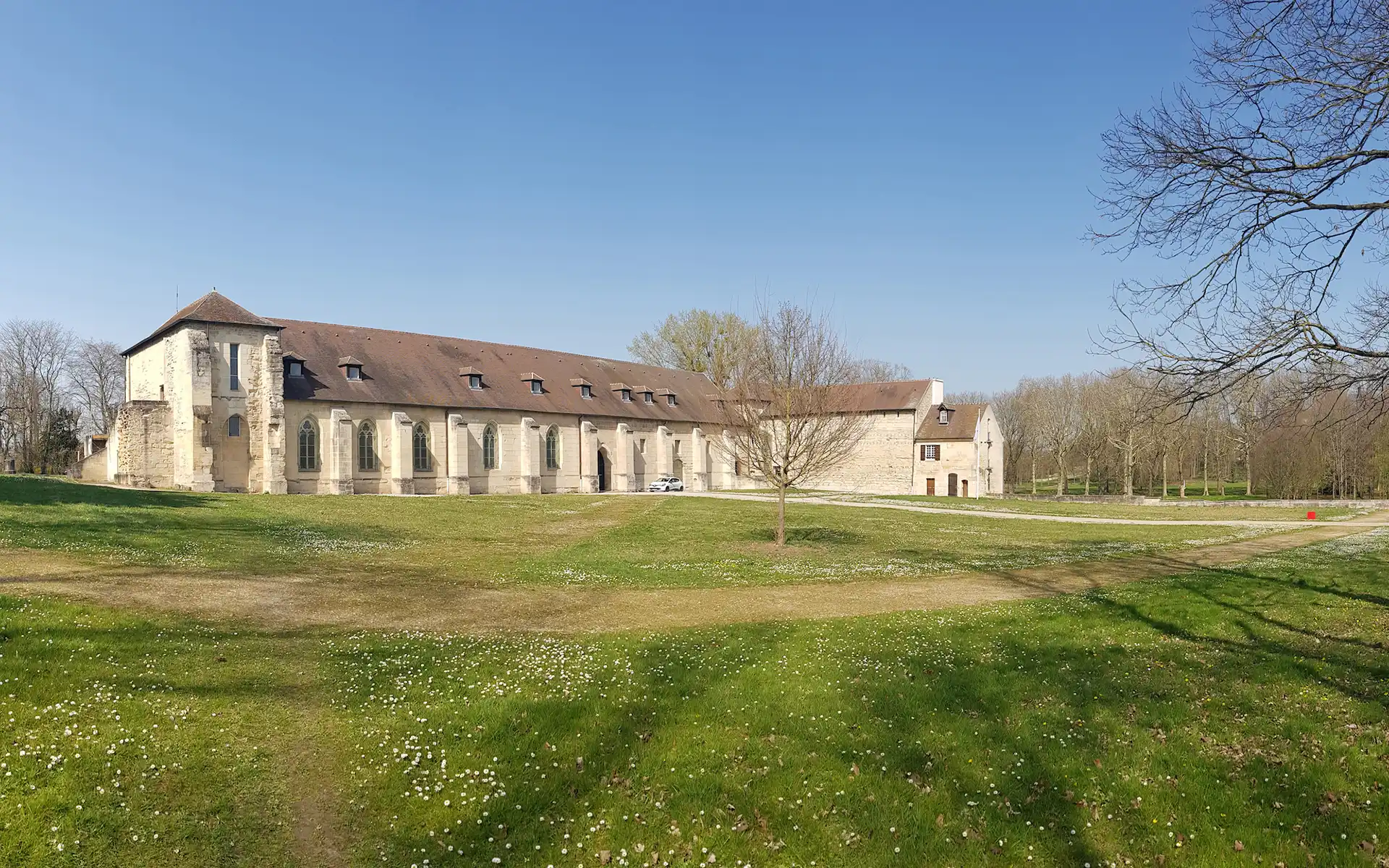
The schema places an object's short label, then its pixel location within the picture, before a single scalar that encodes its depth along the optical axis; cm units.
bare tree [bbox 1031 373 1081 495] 7750
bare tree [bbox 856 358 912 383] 10236
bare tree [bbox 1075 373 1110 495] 7069
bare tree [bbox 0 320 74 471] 6875
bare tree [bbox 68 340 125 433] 8244
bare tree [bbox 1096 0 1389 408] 884
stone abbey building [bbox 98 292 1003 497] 4394
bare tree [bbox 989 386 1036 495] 8525
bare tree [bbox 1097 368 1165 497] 5897
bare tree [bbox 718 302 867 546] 2578
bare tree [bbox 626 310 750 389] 8012
